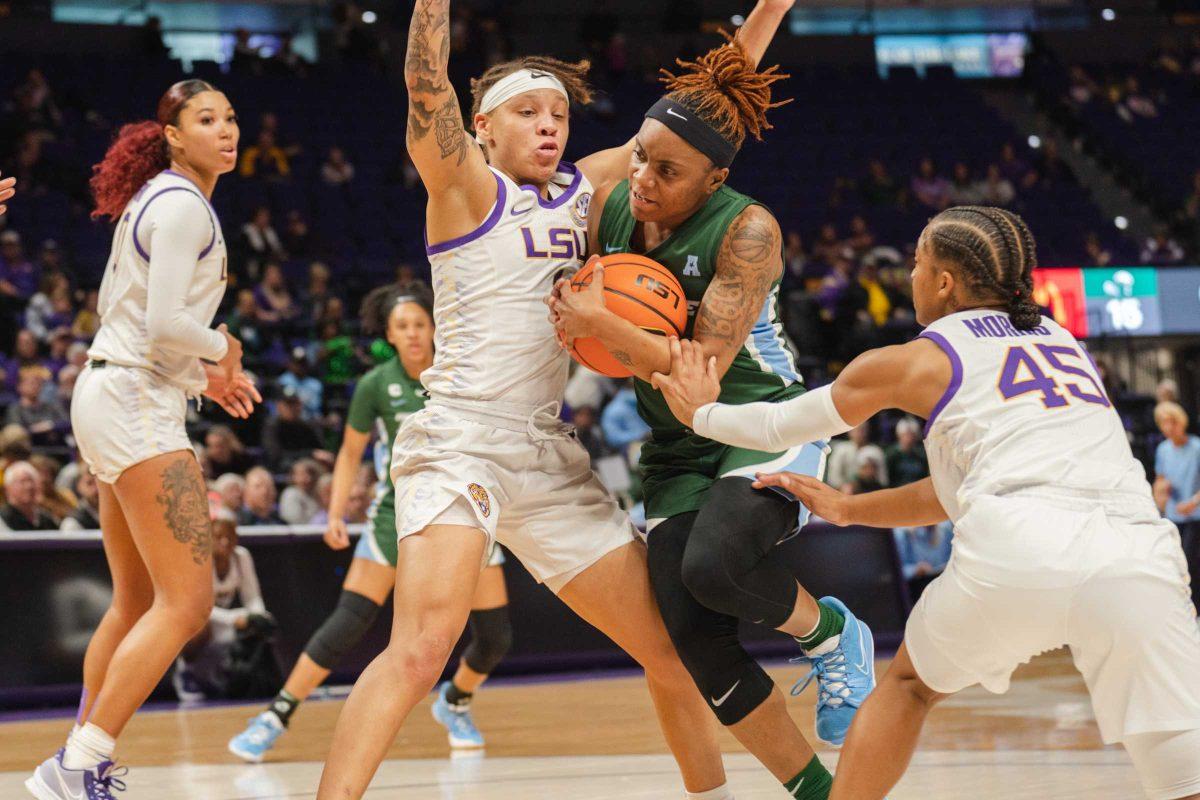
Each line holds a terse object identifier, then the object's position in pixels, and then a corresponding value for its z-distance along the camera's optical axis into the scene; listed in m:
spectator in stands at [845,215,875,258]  17.89
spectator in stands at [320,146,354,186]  16.77
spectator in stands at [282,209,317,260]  14.97
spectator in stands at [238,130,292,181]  16.27
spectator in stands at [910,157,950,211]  19.97
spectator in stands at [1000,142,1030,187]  20.97
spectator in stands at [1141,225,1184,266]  19.09
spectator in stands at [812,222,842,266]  17.47
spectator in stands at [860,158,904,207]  19.58
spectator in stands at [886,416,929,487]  12.42
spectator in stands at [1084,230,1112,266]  18.39
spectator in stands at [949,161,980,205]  20.05
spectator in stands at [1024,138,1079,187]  21.31
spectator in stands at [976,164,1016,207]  20.11
